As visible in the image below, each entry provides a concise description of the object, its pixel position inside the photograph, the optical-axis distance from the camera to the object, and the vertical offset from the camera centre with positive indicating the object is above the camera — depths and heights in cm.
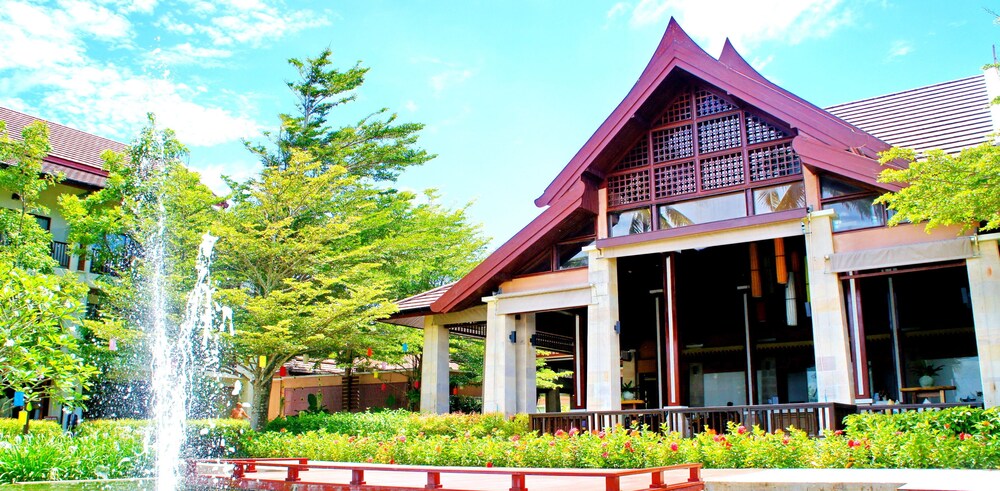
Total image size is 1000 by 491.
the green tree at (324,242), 1955 +473
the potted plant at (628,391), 2188 +45
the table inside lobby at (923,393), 1381 +28
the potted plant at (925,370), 1812 +82
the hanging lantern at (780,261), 1617 +290
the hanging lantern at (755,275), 1753 +284
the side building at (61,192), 2462 +656
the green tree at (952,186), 1098 +306
